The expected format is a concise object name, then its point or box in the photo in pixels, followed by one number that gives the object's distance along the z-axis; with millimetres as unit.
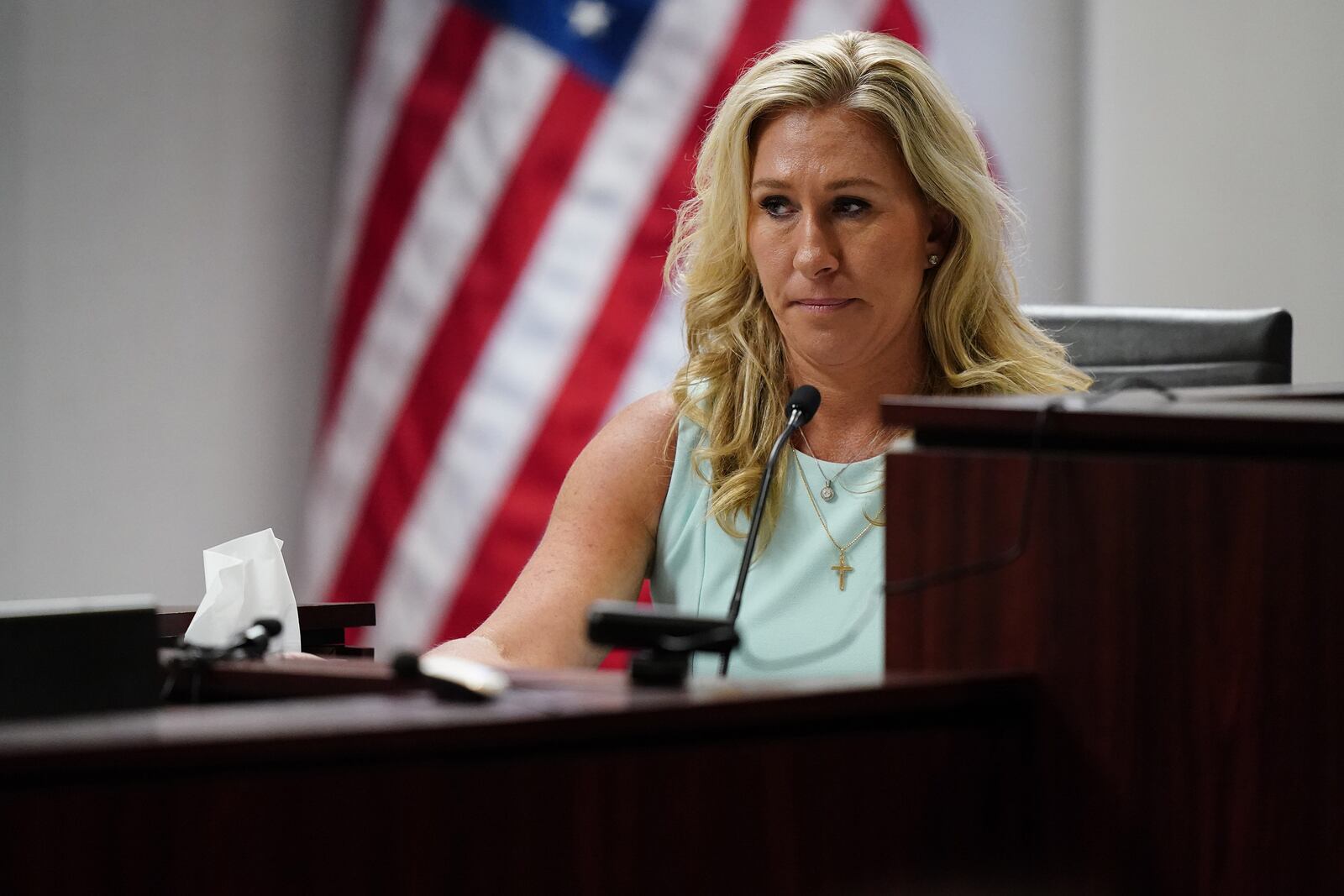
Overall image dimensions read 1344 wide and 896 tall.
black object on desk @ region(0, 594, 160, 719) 5024
